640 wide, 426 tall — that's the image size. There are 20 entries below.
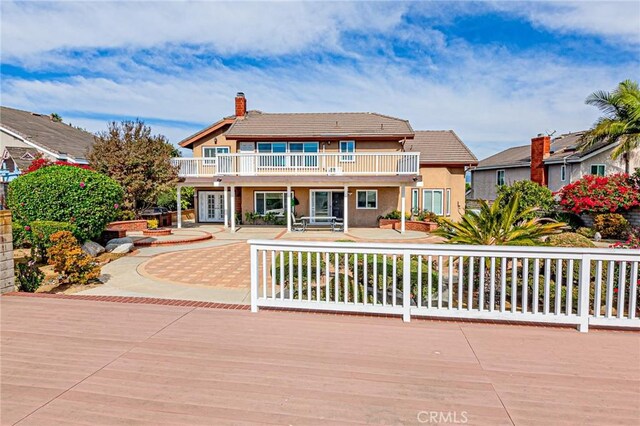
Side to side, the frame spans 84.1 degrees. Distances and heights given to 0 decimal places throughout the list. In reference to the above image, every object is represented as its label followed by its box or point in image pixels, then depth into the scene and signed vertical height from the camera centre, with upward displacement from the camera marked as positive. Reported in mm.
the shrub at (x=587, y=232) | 16013 -1361
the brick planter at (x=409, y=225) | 18734 -1241
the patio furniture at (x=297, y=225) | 18602 -1218
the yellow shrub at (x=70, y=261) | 7281 -1197
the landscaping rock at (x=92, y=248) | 10688 -1387
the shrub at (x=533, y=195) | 18203 +359
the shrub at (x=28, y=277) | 6500 -1384
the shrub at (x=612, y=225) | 15735 -1052
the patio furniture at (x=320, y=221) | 18969 -1081
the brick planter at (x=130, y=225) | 17162 -1080
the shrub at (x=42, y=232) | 9109 -748
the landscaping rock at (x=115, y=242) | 11808 -1380
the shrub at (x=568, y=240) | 6559 -734
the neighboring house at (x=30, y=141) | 18517 +3921
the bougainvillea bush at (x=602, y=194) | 15852 +347
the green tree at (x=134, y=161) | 16656 +1985
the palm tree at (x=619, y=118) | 19422 +4736
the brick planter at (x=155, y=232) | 16148 -1362
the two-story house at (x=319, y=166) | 18359 +1967
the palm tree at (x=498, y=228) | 5965 -450
